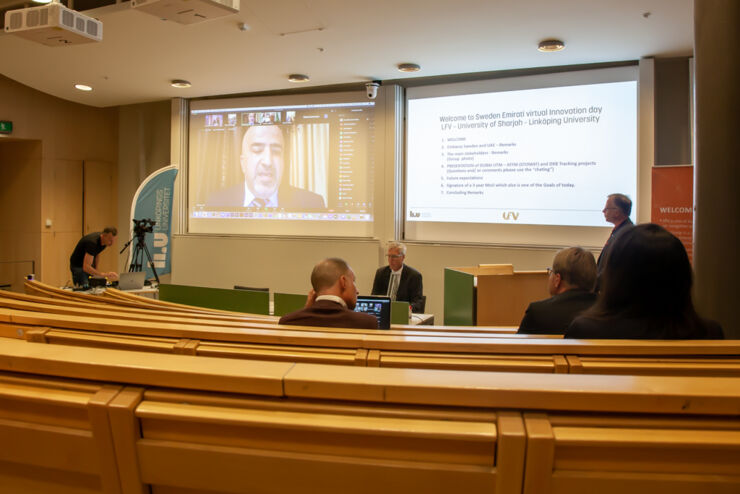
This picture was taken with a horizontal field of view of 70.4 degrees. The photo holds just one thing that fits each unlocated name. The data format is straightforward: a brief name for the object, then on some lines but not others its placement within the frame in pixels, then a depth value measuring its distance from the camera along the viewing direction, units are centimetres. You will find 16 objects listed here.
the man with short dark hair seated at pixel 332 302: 212
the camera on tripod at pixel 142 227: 684
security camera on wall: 670
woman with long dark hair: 163
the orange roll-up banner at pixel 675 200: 490
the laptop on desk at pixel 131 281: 533
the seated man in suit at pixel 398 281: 488
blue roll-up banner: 729
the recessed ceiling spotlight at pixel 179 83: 695
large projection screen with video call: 716
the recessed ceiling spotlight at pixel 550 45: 518
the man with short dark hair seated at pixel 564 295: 218
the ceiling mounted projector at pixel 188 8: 343
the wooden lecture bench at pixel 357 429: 66
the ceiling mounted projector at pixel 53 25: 372
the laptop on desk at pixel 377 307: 303
